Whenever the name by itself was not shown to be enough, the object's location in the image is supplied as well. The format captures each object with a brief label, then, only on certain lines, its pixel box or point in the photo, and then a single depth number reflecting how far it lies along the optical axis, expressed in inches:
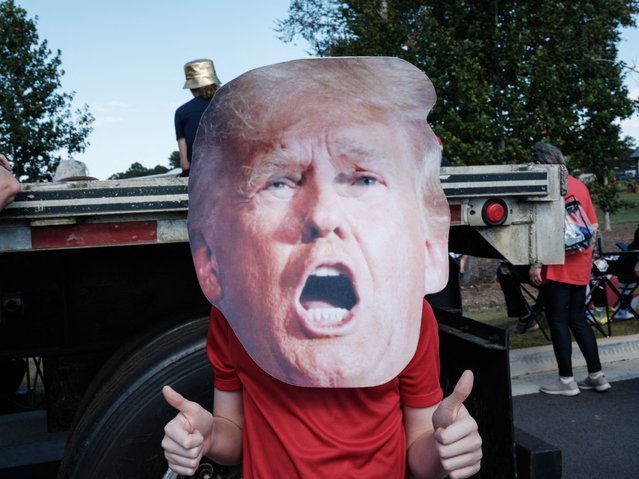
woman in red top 204.5
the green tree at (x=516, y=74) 428.5
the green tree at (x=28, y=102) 605.0
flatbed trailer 90.5
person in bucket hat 159.8
